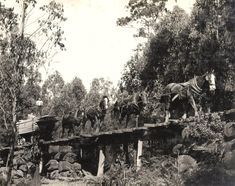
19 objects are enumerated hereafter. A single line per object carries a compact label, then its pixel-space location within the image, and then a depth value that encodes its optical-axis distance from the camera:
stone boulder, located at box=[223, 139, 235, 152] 16.27
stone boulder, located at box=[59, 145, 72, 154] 28.79
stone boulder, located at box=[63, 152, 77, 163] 27.81
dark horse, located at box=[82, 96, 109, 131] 26.91
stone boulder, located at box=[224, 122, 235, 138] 17.24
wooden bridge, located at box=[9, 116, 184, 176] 21.23
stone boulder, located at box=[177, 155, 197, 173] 17.41
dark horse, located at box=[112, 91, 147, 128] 23.39
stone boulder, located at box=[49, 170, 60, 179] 26.42
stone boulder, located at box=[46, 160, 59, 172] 27.48
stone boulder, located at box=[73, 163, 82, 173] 27.13
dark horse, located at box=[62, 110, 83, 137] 29.39
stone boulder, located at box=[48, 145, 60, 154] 29.44
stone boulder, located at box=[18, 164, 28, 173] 29.11
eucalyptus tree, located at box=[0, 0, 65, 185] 19.70
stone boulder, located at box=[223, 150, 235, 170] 15.17
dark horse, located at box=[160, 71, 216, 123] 20.48
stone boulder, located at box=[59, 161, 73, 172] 26.96
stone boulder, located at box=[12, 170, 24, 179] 27.45
